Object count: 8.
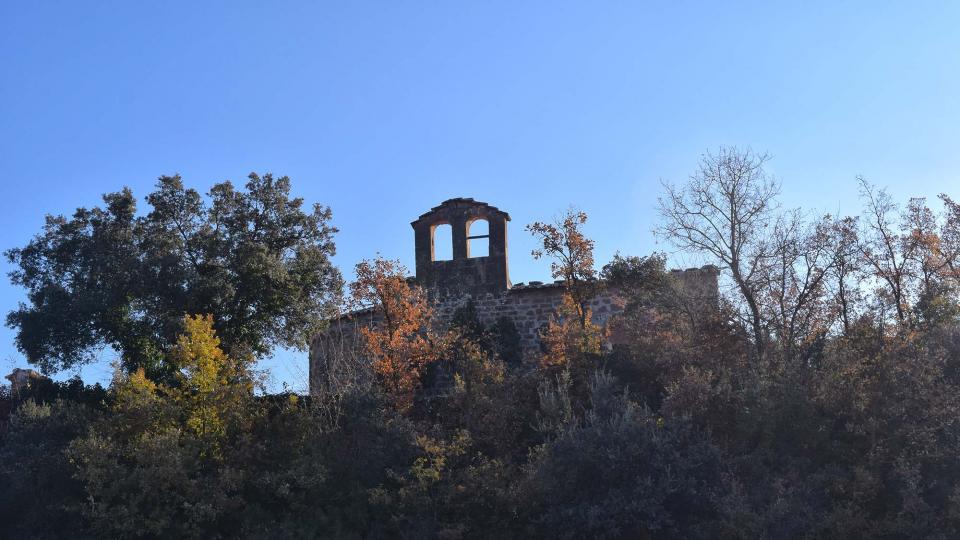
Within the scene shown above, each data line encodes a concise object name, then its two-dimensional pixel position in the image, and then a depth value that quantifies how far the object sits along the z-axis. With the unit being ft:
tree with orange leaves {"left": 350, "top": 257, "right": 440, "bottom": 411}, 69.41
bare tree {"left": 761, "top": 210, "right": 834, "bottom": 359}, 68.03
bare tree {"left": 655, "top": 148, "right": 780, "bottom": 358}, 68.90
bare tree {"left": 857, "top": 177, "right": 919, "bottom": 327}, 69.82
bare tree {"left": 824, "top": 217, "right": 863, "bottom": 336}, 68.59
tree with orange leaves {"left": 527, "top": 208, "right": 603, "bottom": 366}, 74.02
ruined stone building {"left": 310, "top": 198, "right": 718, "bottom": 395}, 85.51
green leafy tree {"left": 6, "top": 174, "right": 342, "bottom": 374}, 74.59
